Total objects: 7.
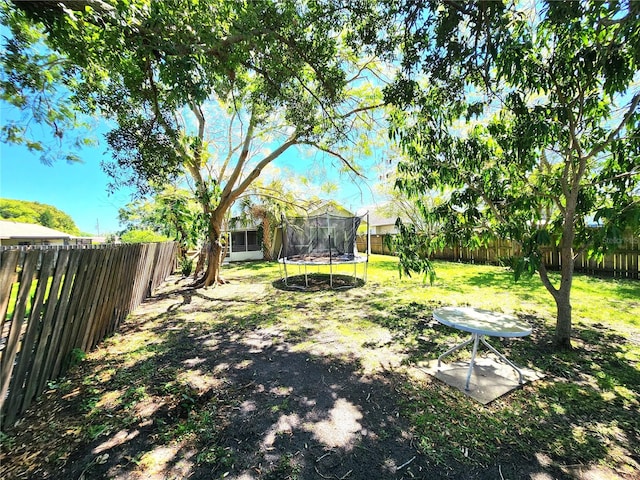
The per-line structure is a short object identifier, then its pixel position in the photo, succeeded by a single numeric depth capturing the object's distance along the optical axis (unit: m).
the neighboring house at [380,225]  27.55
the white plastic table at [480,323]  2.23
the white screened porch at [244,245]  15.23
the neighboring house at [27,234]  15.82
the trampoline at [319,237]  8.46
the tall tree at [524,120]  2.16
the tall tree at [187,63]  2.46
